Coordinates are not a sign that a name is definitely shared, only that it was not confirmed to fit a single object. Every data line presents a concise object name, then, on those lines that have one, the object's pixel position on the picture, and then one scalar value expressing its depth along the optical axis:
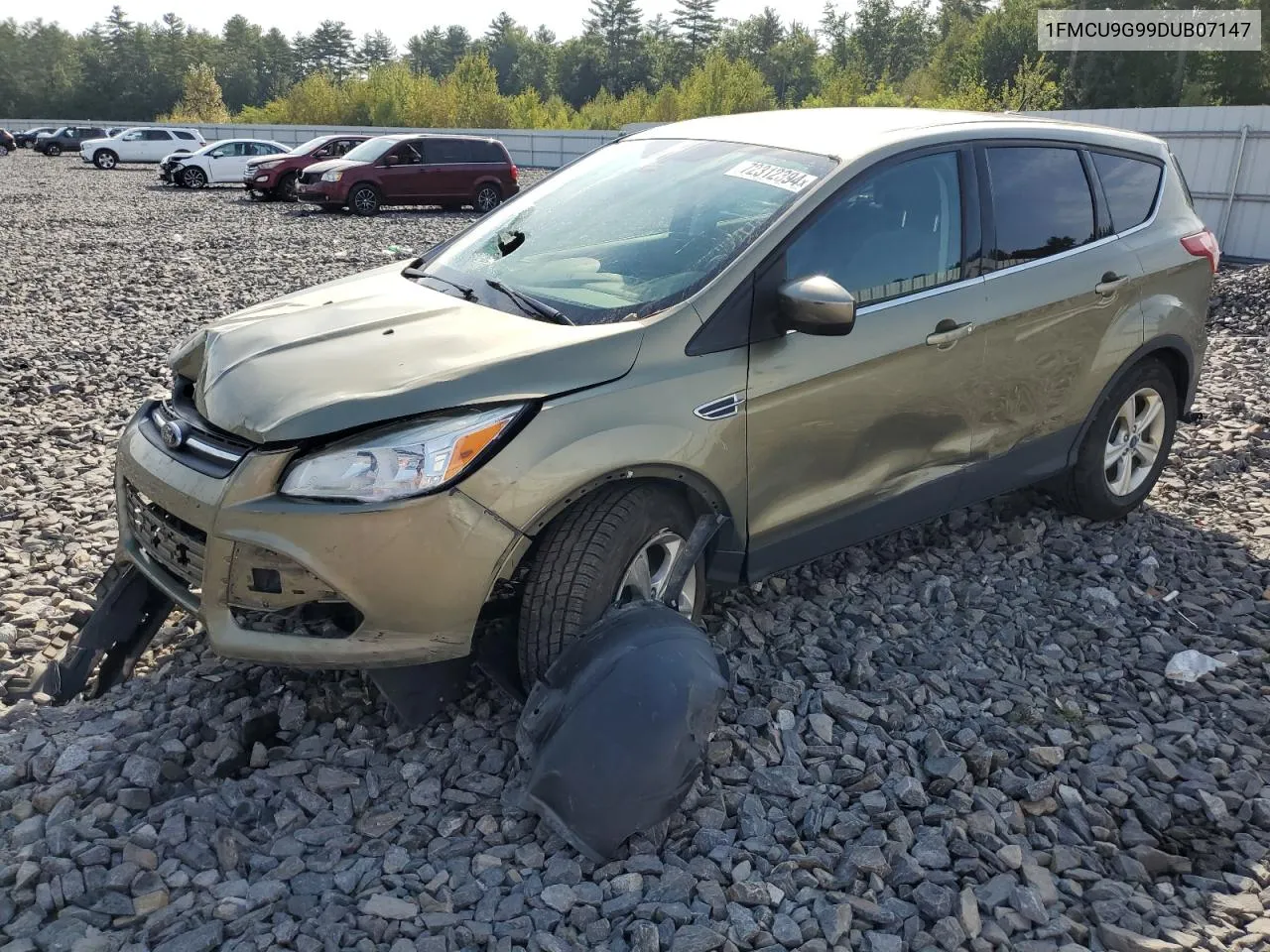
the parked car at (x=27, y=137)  45.53
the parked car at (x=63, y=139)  40.88
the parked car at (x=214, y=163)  26.84
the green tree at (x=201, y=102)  60.72
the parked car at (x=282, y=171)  23.08
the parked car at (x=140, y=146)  33.62
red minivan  20.59
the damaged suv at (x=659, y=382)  2.80
